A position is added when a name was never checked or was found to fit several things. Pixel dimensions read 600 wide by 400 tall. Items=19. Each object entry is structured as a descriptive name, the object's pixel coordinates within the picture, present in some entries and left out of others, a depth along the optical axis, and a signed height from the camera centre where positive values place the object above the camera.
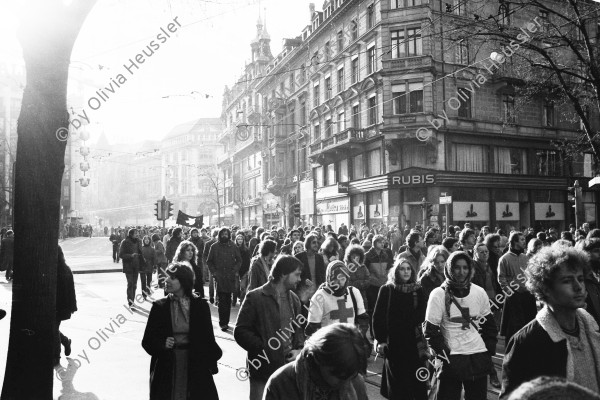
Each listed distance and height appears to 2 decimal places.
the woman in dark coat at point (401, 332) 5.25 -1.05
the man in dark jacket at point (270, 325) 4.70 -0.84
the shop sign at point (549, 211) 34.97 +0.63
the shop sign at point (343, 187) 36.75 +2.42
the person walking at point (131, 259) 13.30 -0.74
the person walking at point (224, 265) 10.80 -0.79
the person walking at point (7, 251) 17.46 -0.68
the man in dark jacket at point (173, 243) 14.05 -0.42
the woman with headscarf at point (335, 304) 5.67 -0.82
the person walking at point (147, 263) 14.09 -0.89
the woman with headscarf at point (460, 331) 4.79 -0.95
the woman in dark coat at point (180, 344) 4.65 -0.98
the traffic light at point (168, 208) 20.80 +0.70
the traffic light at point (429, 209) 24.92 +0.59
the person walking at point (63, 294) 7.41 -0.88
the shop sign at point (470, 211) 31.62 +0.64
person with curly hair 2.78 -0.58
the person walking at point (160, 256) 15.55 -0.82
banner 27.42 +0.28
